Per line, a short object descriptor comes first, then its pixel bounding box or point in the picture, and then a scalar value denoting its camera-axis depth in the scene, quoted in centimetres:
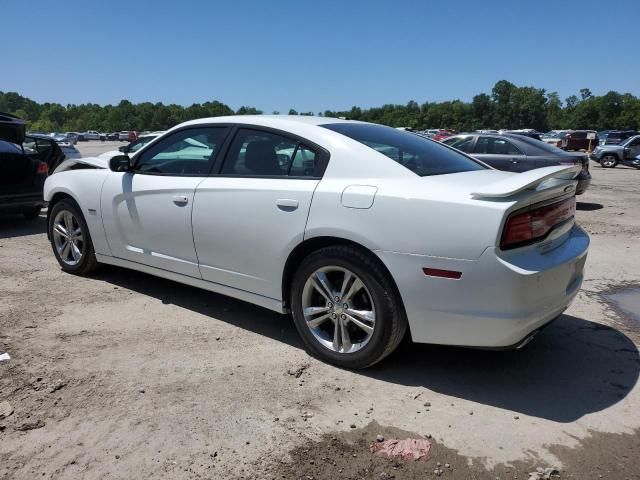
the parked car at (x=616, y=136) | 3424
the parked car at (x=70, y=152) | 1251
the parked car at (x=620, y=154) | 2422
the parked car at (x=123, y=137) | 8863
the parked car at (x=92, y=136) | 10381
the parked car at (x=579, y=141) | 3618
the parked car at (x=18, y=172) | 783
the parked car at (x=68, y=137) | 7589
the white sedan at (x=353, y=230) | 287
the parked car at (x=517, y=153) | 1064
